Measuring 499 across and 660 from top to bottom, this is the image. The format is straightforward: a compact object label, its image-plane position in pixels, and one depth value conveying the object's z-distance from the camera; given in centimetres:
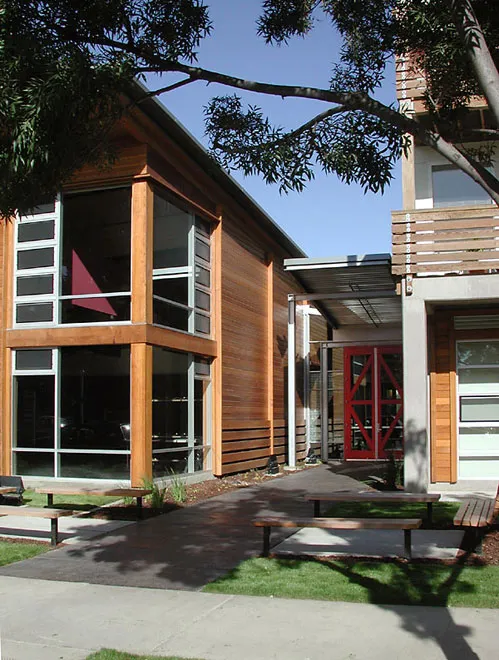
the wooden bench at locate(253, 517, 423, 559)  789
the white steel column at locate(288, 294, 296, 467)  1998
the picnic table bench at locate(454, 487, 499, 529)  802
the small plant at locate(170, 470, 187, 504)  1327
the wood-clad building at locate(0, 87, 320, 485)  1422
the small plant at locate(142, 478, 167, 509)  1242
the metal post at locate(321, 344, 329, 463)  2253
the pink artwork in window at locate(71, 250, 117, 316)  1468
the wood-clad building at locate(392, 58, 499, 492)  1319
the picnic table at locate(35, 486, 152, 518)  1110
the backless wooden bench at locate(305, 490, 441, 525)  970
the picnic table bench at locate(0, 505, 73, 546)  938
